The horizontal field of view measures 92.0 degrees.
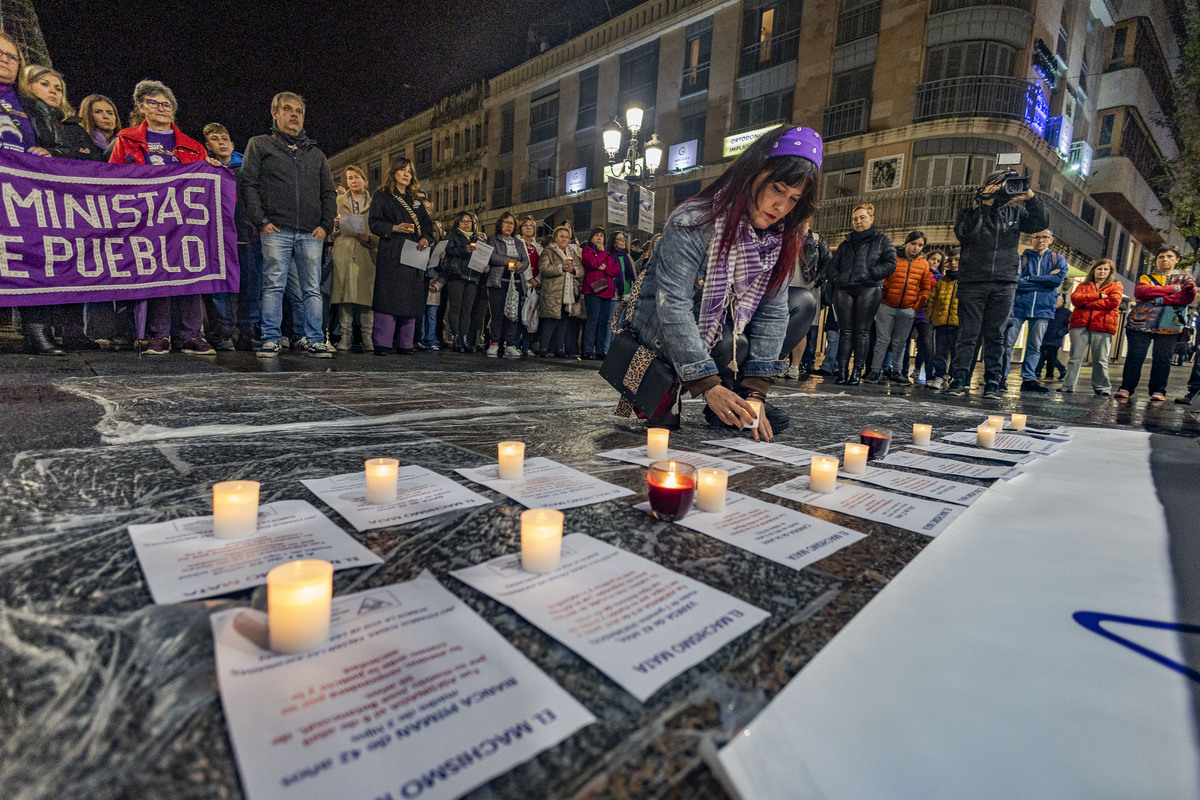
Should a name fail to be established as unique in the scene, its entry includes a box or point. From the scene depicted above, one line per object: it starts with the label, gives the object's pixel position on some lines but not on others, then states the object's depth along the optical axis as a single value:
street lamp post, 9.43
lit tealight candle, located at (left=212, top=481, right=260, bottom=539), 1.05
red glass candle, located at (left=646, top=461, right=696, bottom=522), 1.29
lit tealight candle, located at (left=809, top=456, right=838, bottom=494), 1.58
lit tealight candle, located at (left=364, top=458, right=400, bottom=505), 1.31
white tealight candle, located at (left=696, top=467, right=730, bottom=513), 1.36
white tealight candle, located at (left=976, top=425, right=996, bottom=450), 2.41
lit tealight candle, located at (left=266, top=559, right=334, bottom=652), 0.68
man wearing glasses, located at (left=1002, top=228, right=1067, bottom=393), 6.36
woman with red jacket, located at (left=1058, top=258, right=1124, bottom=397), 6.03
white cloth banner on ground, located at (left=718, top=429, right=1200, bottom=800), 0.58
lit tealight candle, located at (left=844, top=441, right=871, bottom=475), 1.81
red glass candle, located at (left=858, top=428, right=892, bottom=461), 2.09
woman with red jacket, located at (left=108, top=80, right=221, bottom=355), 4.52
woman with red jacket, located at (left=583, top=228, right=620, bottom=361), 7.75
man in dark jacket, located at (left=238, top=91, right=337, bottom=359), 4.69
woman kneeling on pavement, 2.13
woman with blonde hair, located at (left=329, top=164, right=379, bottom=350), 6.06
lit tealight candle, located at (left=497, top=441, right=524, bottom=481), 1.56
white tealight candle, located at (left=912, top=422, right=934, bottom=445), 2.41
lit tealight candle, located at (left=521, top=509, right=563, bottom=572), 0.95
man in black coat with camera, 4.88
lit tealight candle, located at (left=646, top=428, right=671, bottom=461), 1.91
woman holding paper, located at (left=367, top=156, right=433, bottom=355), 5.80
